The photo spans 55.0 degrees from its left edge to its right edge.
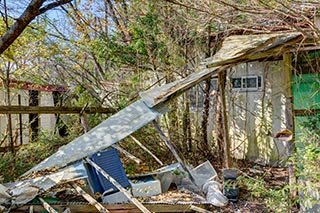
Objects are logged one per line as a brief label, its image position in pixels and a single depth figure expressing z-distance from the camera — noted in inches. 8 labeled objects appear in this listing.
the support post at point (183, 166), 192.1
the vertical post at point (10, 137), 202.5
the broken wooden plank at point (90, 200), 151.6
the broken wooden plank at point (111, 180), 149.5
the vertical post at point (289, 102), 185.6
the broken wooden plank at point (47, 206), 149.3
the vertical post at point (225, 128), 220.1
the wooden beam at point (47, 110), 183.2
